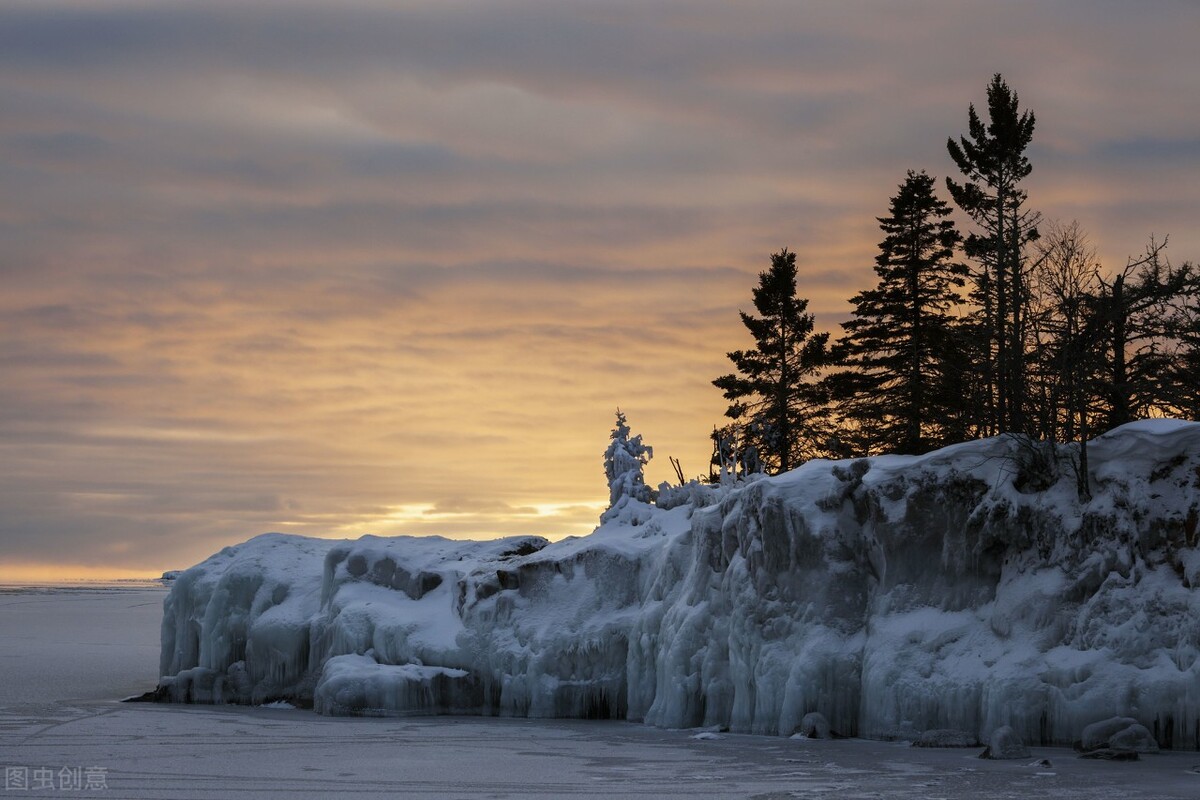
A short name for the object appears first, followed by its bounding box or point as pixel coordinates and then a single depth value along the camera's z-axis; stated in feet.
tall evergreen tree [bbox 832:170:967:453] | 186.24
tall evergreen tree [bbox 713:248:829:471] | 197.88
